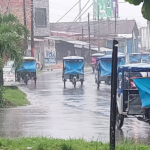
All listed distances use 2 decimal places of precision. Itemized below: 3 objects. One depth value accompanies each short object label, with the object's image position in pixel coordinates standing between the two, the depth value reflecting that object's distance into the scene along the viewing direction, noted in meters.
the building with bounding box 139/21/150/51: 100.81
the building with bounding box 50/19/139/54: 82.44
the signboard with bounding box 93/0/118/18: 89.56
